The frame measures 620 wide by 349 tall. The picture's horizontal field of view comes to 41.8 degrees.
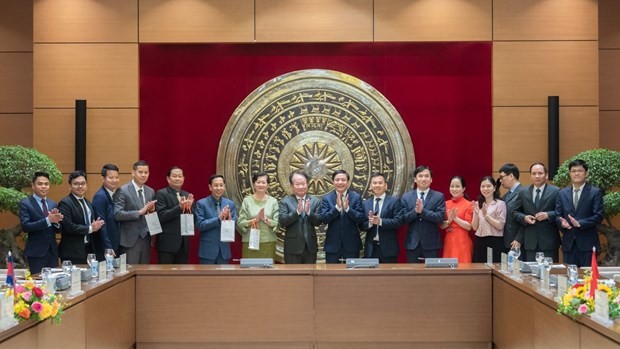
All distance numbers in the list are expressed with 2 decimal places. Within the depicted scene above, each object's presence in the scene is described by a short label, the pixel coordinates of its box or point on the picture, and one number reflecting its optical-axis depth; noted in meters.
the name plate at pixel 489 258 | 5.12
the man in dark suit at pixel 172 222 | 5.88
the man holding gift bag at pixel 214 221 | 5.85
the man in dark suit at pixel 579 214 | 5.55
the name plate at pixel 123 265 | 4.78
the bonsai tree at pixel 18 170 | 5.82
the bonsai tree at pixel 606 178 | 5.89
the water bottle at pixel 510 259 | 4.60
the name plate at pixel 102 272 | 4.36
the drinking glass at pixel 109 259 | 4.71
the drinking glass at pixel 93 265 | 4.37
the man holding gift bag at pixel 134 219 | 5.76
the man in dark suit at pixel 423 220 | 5.83
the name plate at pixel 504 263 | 4.75
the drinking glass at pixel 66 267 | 4.11
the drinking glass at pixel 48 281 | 3.57
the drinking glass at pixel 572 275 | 3.65
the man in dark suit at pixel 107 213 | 5.64
